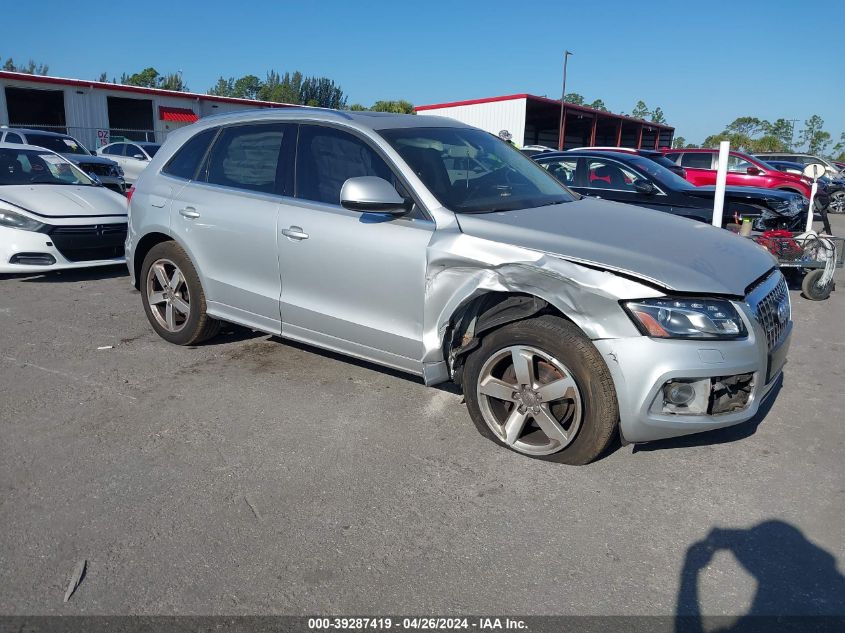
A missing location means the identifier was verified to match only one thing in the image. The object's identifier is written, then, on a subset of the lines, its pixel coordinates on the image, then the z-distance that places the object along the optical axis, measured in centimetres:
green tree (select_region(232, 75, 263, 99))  10769
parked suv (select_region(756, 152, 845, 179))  2253
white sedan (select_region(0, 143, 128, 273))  740
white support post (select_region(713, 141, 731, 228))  756
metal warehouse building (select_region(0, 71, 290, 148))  3097
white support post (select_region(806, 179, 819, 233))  912
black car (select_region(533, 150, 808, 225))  848
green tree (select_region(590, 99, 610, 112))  10731
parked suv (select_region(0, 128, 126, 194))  1454
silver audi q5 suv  324
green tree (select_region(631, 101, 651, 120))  9950
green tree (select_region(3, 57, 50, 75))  7360
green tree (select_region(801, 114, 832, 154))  8084
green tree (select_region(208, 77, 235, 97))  10686
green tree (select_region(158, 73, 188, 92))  8627
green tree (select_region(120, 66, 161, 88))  9844
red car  1574
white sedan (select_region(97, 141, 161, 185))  1870
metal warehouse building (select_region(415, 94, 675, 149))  3912
